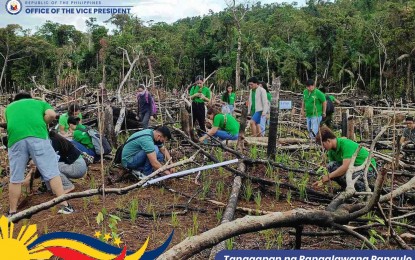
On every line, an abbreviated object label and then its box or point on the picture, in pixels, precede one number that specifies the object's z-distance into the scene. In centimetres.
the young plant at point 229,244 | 304
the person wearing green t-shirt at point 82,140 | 576
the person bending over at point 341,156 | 412
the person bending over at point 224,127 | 642
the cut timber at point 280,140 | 671
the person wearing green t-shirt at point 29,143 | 390
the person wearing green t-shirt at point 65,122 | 668
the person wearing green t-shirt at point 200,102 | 789
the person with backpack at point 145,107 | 791
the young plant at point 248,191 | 434
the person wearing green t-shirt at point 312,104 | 705
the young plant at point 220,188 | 450
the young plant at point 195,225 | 354
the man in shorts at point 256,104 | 717
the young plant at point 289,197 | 434
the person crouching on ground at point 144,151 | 481
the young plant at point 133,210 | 378
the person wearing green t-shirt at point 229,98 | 943
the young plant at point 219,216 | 379
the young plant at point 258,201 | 405
